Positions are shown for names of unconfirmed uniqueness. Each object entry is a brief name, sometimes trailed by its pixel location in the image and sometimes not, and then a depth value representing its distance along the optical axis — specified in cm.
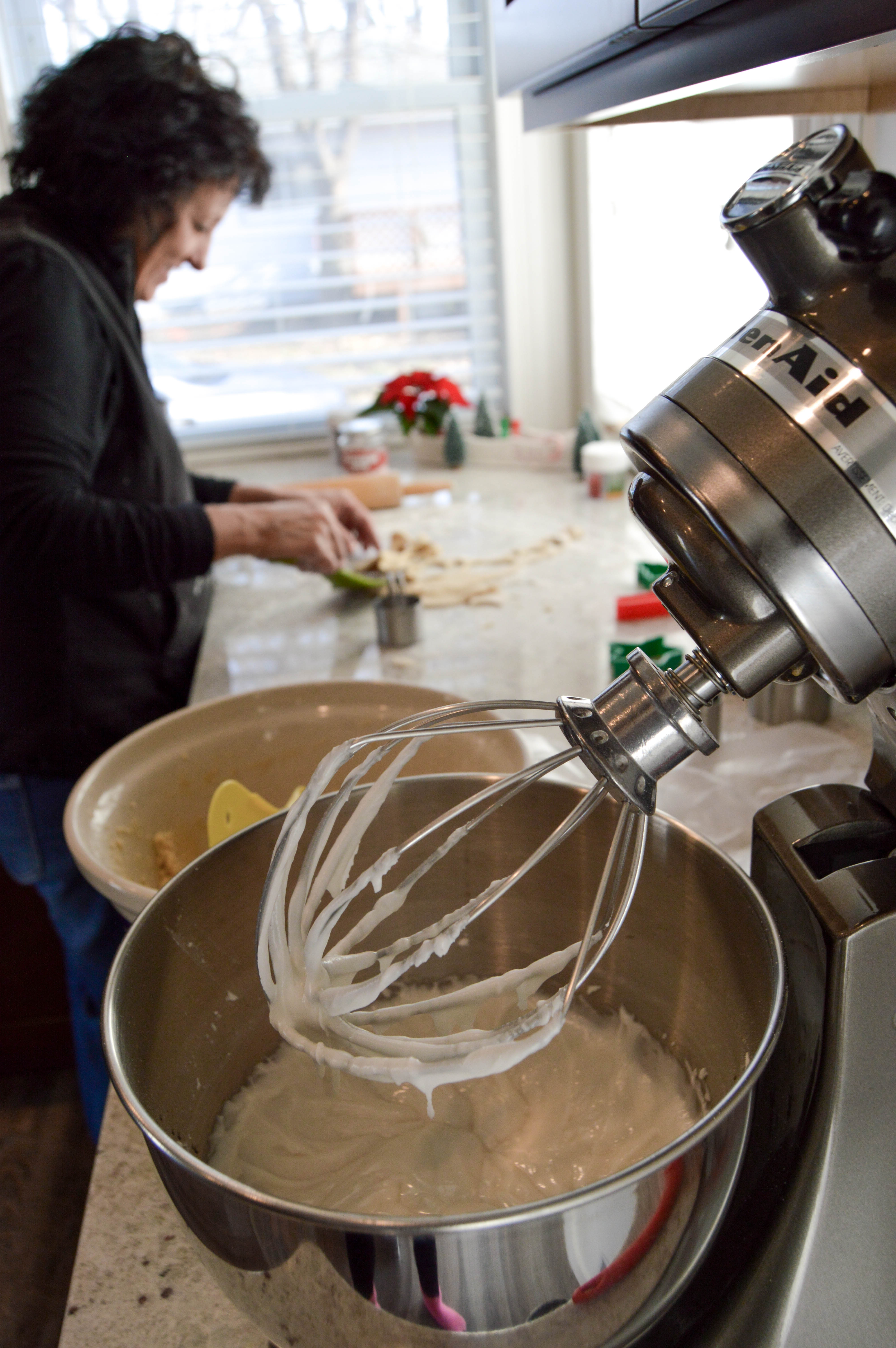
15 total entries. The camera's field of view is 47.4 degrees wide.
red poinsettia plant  203
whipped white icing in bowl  46
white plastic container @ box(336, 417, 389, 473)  188
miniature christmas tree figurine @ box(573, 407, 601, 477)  185
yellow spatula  75
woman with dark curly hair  101
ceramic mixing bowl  77
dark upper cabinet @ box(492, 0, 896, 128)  33
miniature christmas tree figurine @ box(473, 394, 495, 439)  206
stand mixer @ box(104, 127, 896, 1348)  29
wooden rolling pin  178
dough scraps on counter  134
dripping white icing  37
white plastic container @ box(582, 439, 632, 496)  172
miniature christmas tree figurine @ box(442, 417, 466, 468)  200
